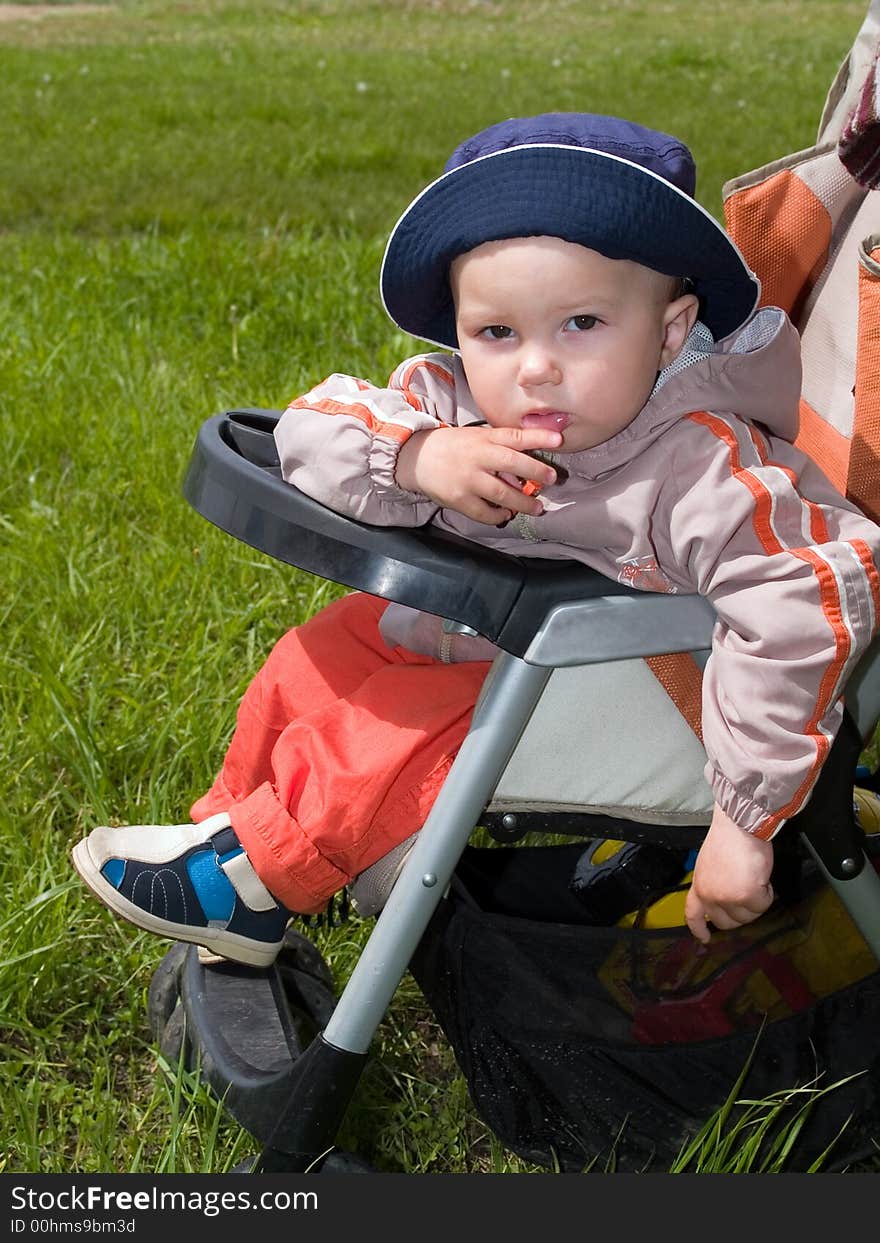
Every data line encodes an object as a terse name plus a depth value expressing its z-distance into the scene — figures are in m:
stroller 1.61
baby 1.58
